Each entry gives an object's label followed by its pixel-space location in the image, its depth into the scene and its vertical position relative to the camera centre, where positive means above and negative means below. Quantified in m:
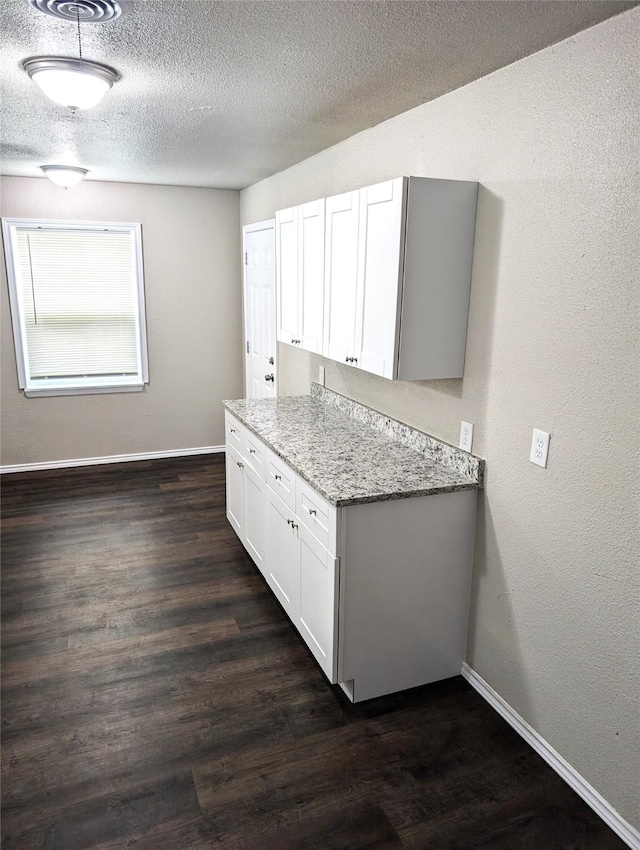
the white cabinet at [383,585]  2.38 -1.21
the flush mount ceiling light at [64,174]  4.34 +0.70
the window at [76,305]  5.09 -0.26
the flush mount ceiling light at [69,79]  2.10 +0.66
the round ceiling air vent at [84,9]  1.66 +0.72
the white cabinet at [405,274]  2.35 +0.03
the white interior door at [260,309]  4.91 -0.25
